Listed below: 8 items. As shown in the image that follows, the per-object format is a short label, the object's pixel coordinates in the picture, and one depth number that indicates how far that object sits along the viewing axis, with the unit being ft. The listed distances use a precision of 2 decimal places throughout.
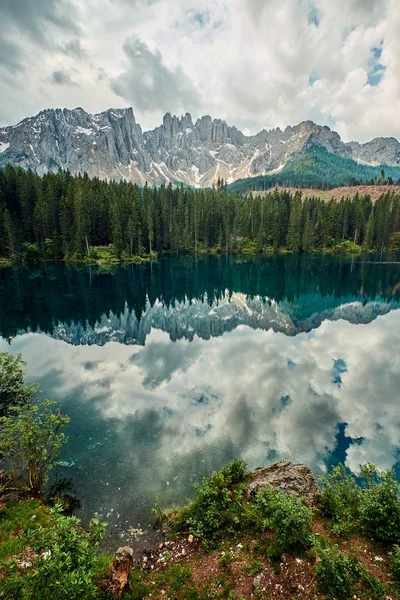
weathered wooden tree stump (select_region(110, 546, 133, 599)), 21.52
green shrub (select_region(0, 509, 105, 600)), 16.11
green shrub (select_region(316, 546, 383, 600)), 20.15
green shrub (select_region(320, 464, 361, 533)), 28.04
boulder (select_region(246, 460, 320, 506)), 32.69
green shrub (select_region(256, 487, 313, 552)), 24.58
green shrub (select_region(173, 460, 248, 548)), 29.94
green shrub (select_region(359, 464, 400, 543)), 24.94
